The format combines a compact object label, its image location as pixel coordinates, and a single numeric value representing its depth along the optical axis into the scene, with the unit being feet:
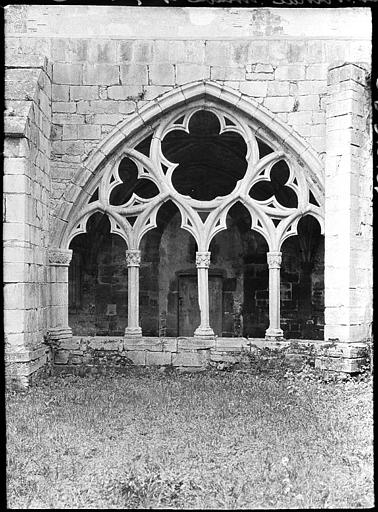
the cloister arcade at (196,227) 25.27
